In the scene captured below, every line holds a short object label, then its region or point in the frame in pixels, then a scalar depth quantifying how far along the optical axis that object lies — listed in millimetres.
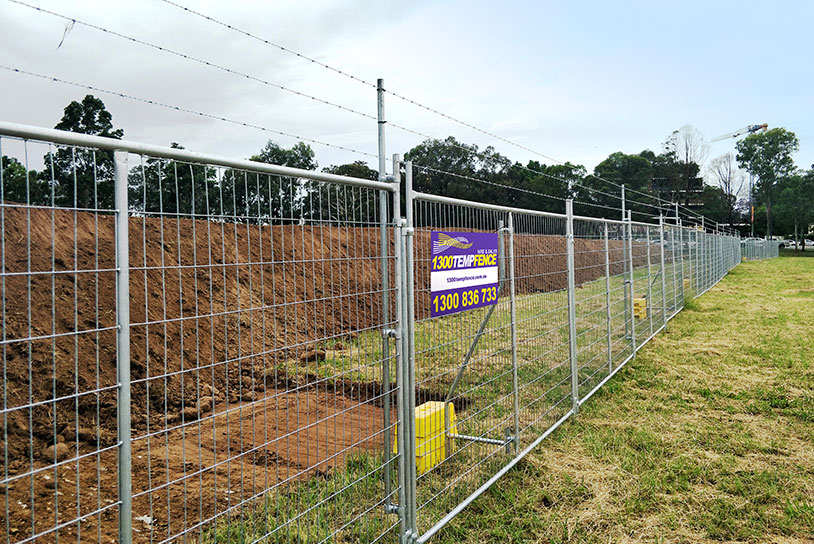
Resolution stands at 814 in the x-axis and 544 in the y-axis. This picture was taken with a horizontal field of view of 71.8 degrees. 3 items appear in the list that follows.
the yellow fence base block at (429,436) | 3844
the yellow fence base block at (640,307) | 9891
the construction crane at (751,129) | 79438
